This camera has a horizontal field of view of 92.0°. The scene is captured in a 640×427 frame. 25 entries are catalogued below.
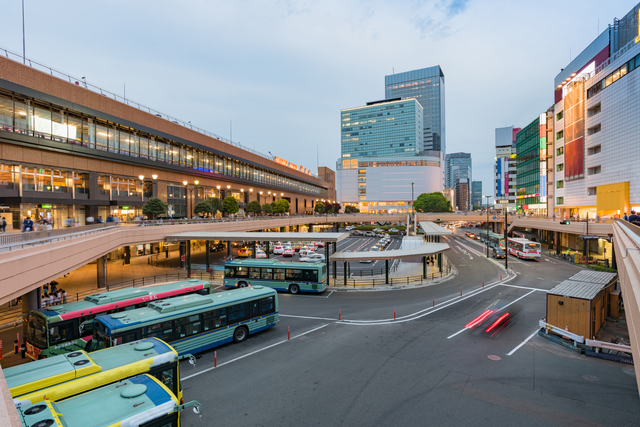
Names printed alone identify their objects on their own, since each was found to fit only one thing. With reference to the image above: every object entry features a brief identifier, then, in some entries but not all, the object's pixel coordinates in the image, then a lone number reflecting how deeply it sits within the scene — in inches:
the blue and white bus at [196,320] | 517.7
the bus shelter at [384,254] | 1133.6
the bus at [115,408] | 238.1
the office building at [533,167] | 2775.3
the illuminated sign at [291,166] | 3773.9
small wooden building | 610.5
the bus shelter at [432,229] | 1756.4
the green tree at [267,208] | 2701.8
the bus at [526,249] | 1772.9
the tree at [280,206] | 2957.7
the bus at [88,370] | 285.9
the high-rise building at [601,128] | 1654.8
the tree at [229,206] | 2137.1
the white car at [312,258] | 1658.5
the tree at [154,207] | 1485.9
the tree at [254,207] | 2511.1
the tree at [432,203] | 4630.9
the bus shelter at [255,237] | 1201.4
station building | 1214.9
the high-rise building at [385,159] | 6323.8
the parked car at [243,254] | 1887.3
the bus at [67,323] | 545.6
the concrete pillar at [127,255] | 1701.9
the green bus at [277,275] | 1059.9
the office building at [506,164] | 5226.4
